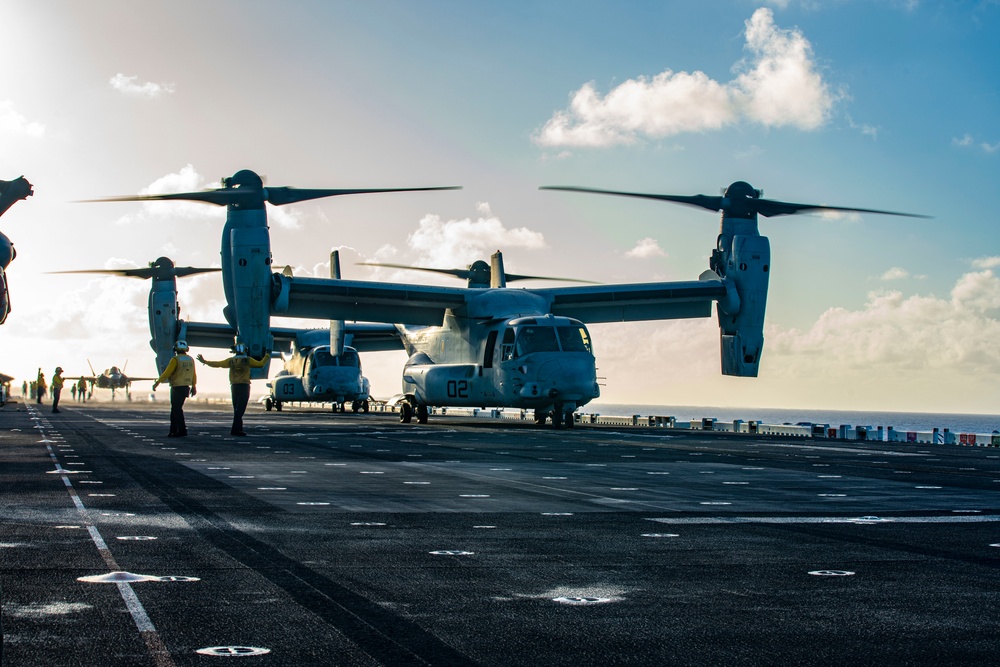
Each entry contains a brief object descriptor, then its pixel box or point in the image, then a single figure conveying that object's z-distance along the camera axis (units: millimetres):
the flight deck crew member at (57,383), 47906
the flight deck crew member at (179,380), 23891
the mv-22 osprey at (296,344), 53156
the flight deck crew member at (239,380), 25578
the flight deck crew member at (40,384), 81750
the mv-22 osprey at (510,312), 32406
